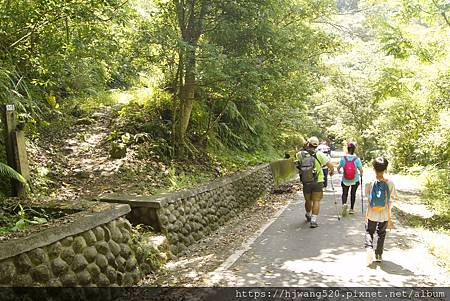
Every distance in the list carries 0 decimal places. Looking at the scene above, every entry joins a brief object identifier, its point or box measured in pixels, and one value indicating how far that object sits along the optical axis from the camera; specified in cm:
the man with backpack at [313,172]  848
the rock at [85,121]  1236
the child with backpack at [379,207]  586
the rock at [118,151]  976
